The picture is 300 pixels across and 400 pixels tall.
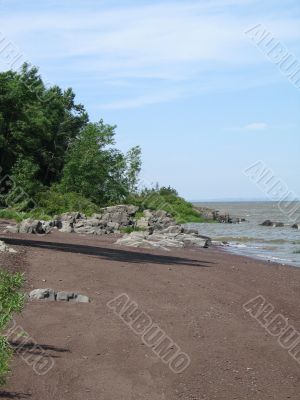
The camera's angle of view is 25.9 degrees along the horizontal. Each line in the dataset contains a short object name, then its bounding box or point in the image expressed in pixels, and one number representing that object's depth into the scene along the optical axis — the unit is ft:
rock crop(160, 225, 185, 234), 138.18
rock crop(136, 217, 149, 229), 140.97
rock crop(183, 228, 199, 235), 140.04
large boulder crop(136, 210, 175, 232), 143.56
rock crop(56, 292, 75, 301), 38.96
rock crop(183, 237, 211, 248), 110.73
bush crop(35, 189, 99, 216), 163.43
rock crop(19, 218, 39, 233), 95.86
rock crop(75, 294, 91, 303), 39.42
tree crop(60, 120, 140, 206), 179.52
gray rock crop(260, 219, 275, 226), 244.65
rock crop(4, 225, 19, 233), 94.49
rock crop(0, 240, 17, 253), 57.36
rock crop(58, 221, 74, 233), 113.26
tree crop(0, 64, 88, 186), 170.60
